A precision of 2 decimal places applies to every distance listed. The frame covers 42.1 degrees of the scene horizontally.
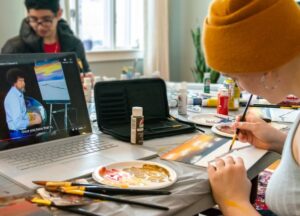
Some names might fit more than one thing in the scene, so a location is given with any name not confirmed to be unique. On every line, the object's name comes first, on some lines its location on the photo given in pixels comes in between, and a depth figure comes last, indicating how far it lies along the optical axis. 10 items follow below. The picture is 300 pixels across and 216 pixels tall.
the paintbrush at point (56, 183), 0.84
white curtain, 4.00
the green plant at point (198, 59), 4.25
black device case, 1.35
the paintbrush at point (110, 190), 0.84
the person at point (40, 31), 2.43
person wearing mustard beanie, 0.83
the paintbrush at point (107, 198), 0.79
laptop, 1.03
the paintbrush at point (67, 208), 0.76
